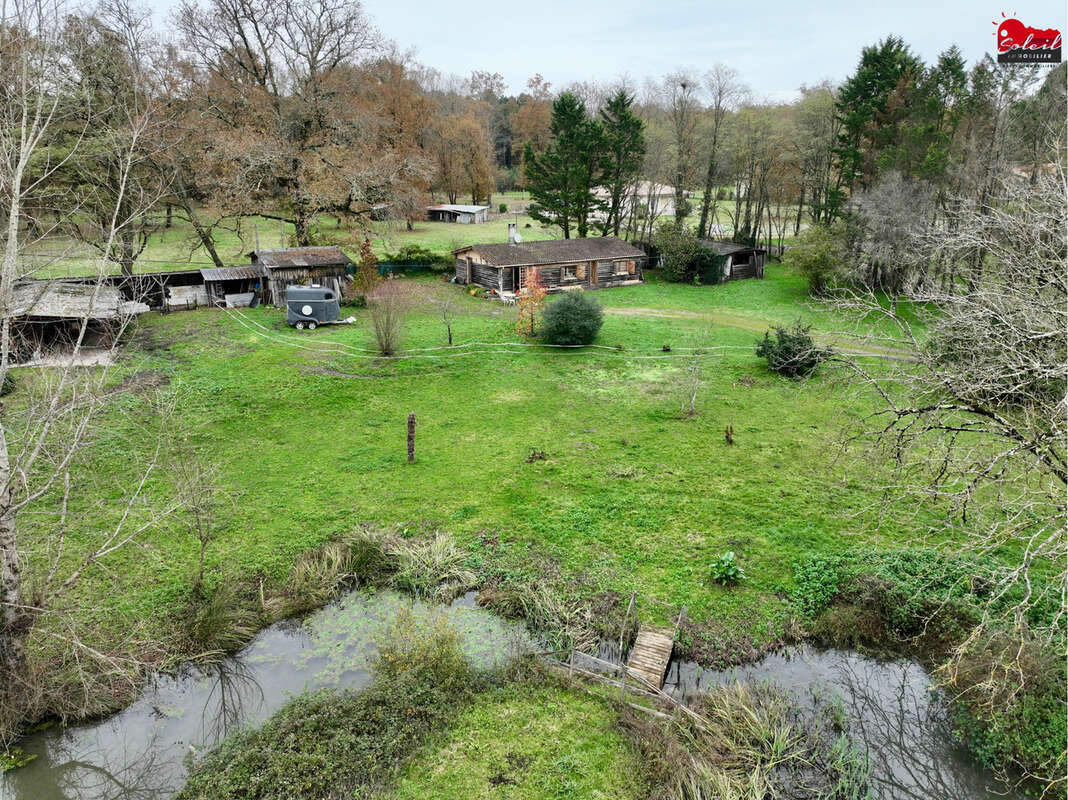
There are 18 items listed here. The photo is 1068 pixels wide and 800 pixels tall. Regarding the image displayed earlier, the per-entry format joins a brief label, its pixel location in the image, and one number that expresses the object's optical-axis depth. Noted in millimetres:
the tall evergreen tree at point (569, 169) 41312
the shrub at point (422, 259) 39406
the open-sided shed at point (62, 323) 22188
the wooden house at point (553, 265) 35625
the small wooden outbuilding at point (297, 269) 31062
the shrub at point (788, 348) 23344
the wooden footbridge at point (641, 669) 10000
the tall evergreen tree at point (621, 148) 41812
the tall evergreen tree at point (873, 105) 35438
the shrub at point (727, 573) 12742
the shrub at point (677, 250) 40062
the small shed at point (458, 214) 58969
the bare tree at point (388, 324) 25234
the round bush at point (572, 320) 26641
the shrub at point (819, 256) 34219
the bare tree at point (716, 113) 41250
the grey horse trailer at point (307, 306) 28672
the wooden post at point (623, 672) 10023
